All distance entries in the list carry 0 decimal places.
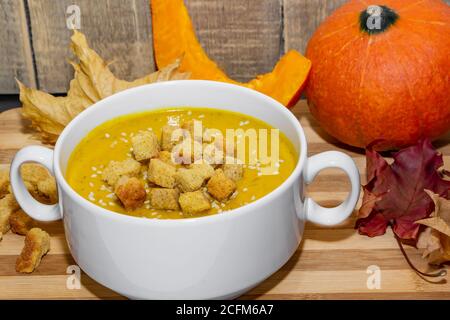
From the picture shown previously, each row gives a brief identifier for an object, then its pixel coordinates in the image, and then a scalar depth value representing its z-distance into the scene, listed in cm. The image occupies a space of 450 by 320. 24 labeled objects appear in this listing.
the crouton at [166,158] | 48
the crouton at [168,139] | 49
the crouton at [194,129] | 49
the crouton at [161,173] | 45
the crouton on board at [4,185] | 53
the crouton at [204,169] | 46
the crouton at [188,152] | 48
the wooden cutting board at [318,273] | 46
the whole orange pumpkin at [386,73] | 54
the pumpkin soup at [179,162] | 44
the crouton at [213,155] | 47
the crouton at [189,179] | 45
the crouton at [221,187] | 44
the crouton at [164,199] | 44
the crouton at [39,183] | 51
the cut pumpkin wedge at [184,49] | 61
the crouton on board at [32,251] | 47
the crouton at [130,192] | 44
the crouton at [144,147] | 48
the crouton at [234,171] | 46
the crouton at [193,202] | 44
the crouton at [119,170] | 46
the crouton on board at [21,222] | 50
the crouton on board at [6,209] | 50
